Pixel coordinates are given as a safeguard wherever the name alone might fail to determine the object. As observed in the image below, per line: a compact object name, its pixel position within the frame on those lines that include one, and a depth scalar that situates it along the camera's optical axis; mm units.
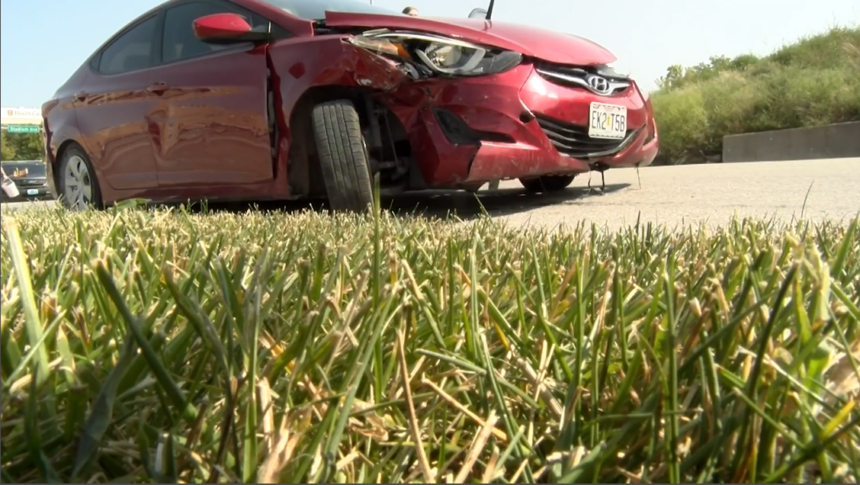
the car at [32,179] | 11227
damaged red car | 3168
